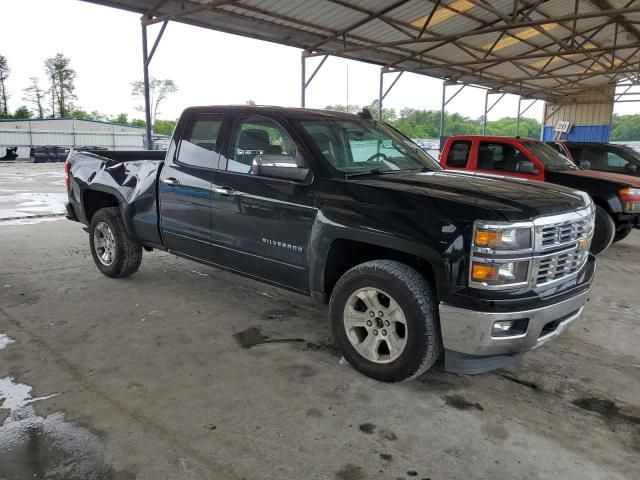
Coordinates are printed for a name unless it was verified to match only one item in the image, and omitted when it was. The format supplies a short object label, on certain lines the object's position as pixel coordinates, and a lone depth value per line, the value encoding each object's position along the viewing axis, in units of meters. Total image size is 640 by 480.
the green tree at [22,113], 61.66
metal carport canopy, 10.47
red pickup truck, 7.01
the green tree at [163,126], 71.52
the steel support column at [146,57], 10.45
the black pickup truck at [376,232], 2.79
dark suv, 9.60
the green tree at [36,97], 73.00
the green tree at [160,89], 73.81
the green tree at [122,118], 78.39
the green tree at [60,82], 72.75
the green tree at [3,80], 72.75
